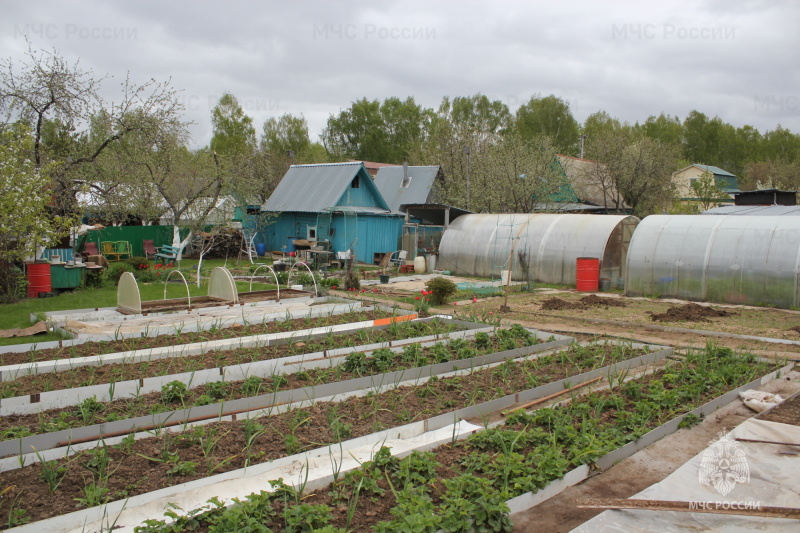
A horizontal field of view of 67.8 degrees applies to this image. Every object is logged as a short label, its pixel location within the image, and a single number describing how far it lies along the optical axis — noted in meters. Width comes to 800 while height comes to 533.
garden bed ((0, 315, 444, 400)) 6.90
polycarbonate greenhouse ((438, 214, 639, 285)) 18.77
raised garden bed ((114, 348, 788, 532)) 3.90
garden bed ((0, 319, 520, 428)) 5.98
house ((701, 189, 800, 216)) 23.00
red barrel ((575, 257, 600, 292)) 17.78
